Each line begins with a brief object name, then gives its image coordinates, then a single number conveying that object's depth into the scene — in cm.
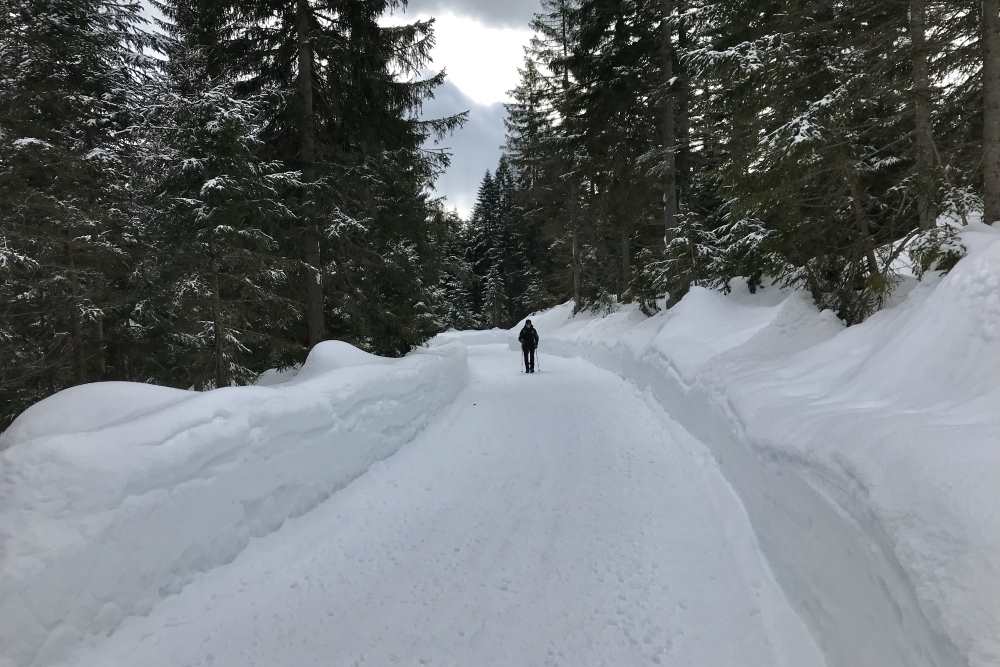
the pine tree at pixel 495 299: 5084
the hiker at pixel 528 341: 1496
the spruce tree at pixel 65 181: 797
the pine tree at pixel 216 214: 841
